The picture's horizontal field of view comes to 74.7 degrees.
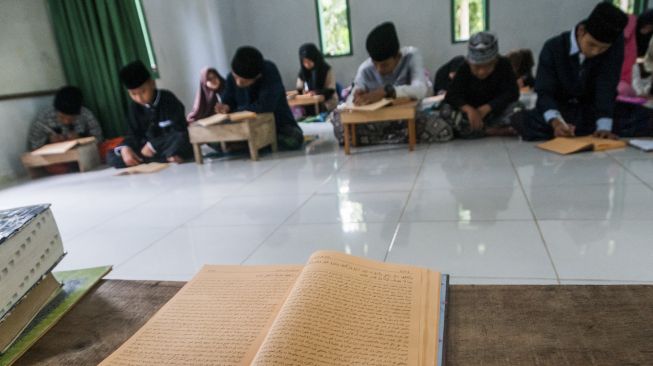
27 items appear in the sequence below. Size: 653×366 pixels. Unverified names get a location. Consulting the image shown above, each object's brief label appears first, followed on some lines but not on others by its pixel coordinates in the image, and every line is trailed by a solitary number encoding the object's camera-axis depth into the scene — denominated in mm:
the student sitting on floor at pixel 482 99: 3319
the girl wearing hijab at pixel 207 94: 4328
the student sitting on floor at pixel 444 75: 5617
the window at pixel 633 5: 6262
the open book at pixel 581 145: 2543
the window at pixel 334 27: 7293
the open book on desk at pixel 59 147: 3557
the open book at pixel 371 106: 2983
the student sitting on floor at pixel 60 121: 3817
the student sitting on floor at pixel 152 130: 3639
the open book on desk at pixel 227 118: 3287
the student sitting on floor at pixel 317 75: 6078
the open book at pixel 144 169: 3395
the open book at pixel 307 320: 409
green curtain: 4094
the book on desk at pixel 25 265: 505
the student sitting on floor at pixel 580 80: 2590
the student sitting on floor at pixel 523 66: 5633
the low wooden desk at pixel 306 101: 5762
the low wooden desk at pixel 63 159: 3602
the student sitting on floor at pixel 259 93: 3500
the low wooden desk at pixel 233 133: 3328
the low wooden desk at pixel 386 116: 3027
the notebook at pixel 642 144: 2395
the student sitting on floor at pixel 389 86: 3279
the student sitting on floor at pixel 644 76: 3421
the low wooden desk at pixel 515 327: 400
